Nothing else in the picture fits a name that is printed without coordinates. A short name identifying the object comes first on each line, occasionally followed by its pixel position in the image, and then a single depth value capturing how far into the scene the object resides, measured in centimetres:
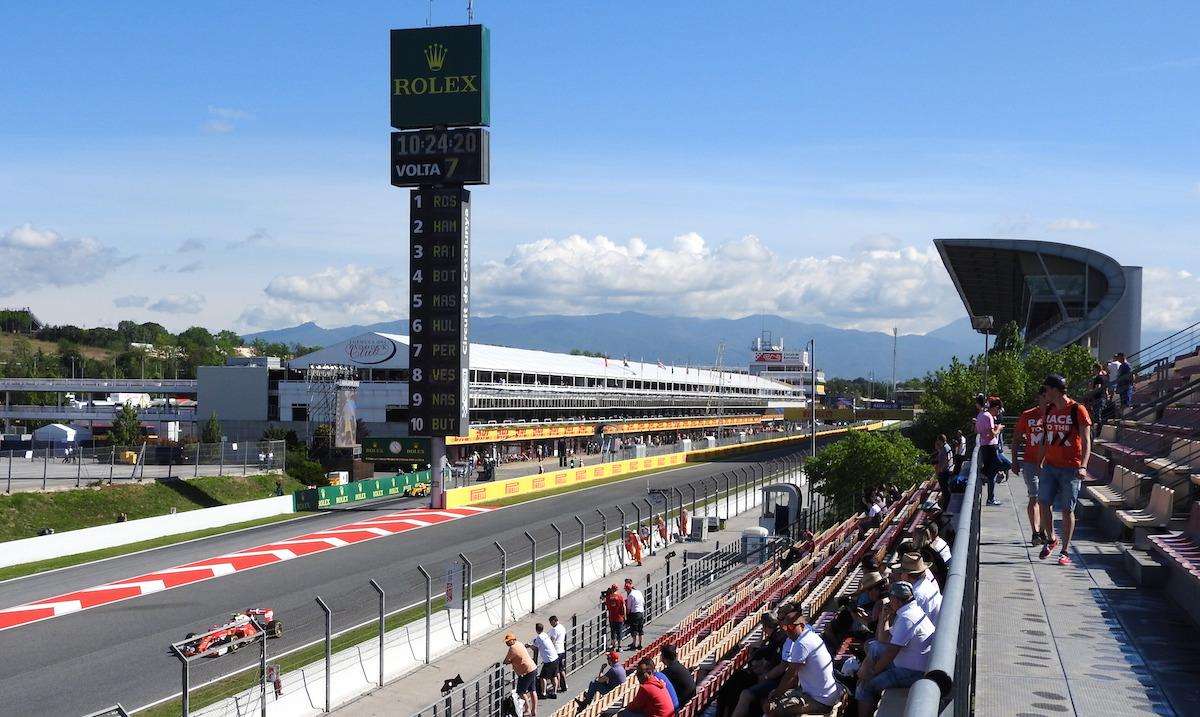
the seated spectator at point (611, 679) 1561
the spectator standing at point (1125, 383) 2231
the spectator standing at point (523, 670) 1645
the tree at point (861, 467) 3906
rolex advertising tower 4562
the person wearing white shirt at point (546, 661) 1833
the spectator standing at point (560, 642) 1916
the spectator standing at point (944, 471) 1726
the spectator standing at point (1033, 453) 1089
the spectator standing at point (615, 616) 2197
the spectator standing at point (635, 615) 2191
